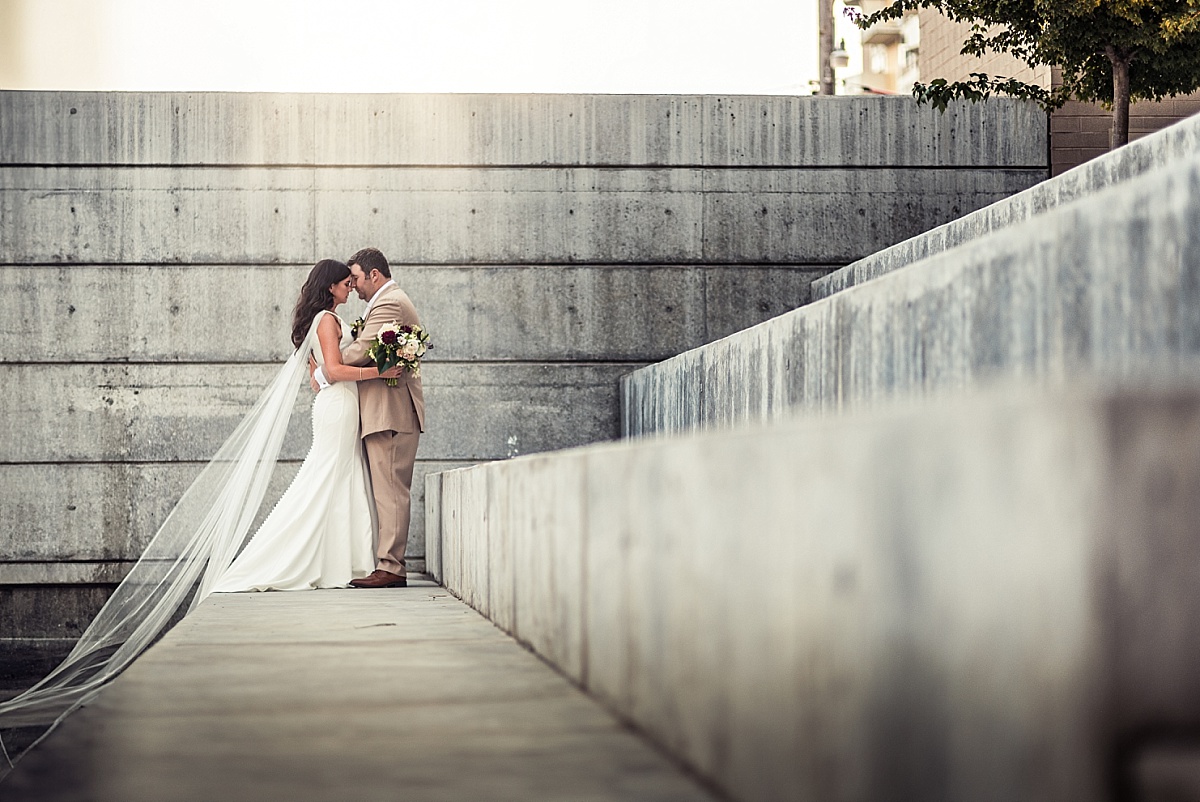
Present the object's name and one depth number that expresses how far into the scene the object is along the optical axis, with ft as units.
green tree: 34.94
